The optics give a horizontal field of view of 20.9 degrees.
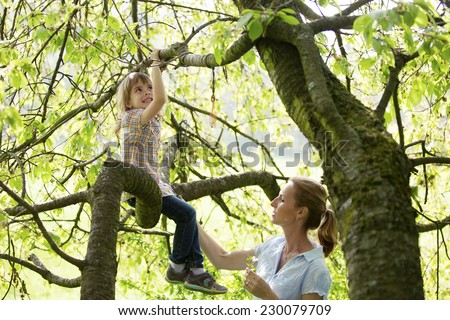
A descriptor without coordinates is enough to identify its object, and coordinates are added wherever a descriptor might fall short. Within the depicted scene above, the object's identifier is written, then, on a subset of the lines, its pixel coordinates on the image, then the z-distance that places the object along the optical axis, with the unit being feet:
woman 17.85
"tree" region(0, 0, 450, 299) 11.19
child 22.13
